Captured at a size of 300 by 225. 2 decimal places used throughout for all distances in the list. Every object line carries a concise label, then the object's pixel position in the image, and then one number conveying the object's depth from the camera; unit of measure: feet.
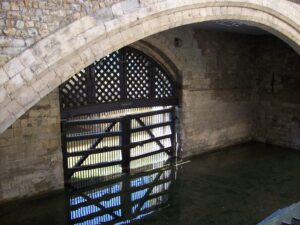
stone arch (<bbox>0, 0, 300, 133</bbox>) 11.53
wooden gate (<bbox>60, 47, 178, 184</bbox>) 22.31
